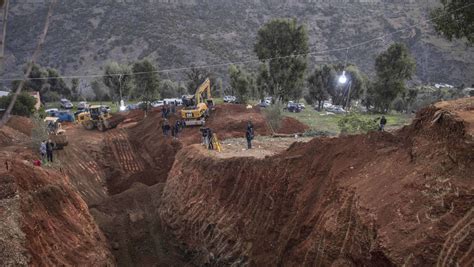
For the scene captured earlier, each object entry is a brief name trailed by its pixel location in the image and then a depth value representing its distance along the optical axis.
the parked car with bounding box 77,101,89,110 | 58.45
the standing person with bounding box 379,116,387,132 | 22.65
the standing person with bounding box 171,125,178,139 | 34.44
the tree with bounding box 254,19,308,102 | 44.34
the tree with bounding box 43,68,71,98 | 69.95
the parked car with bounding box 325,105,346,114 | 54.16
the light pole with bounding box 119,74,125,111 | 55.46
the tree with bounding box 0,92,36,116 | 46.40
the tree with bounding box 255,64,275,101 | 47.91
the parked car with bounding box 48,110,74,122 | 50.00
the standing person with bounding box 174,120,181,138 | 34.34
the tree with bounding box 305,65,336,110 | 63.50
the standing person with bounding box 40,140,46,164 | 25.80
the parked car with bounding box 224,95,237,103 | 61.06
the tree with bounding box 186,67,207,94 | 60.96
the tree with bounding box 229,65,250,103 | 56.78
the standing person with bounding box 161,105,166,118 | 40.72
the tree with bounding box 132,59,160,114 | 53.50
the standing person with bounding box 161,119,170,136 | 35.59
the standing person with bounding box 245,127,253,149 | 23.80
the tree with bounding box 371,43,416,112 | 45.31
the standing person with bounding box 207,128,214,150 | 24.23
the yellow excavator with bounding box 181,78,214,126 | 36.75
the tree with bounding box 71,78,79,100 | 79.38
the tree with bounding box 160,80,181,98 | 76.06
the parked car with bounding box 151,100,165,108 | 59.78
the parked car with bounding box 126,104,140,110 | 61.40
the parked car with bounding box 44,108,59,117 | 51.44
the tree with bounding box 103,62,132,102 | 58.75
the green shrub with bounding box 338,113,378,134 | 24.29
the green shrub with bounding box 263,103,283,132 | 35.00
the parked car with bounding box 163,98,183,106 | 56.81
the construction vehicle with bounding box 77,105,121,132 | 41.47
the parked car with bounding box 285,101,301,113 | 54.76
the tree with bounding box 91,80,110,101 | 77.21
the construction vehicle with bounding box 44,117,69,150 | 31.95
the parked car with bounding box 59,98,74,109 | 62.70
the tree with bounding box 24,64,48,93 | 67.56
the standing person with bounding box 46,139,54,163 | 26.31
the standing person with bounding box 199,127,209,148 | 24.46
